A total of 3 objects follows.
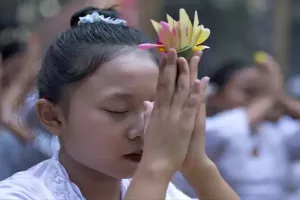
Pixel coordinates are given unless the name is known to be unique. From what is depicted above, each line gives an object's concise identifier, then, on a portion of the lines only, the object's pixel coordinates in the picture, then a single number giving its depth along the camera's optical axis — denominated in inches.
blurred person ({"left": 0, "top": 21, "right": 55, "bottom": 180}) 180.4
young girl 74.5
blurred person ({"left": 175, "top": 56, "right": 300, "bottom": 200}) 202.9
